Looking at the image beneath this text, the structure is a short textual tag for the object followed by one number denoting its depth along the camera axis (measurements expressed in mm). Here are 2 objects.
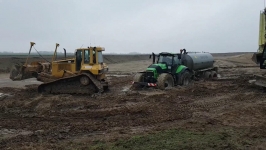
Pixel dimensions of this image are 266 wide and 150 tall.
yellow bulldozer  14141
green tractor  15471
